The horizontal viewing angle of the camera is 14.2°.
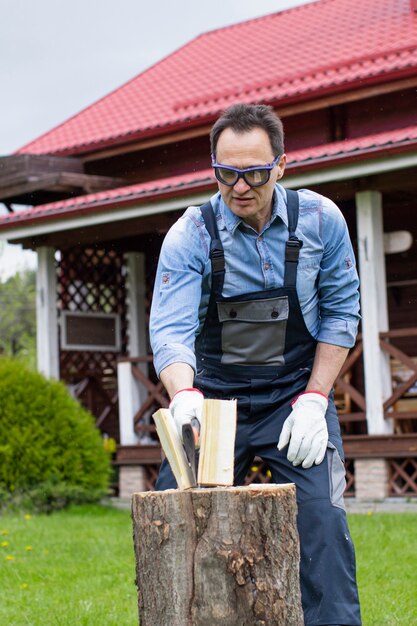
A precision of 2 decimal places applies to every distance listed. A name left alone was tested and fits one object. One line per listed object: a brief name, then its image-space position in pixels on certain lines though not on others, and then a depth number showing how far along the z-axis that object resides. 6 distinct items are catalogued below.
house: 15.51
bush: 16.03
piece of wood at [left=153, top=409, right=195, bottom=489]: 5.11
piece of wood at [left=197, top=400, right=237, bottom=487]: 5.13
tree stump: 4.96
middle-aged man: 5.51
